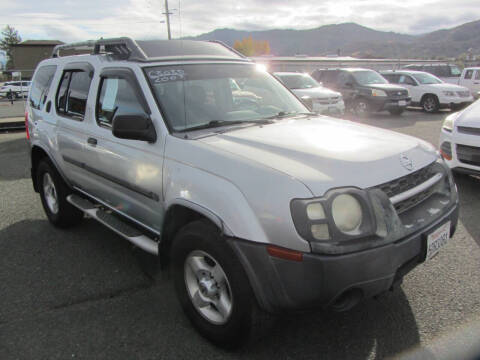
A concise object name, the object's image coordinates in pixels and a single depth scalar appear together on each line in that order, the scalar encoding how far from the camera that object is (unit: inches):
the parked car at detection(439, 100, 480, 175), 204.5
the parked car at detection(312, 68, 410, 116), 553.9
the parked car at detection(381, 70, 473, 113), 592.1
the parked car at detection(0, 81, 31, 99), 1197.9
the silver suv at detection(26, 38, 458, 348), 82.0
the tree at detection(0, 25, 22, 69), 3402.6
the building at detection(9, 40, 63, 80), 2018.9
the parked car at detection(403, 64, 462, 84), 783.7
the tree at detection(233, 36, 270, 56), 4530.0
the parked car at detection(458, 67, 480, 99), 670.5
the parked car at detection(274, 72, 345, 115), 475.8
